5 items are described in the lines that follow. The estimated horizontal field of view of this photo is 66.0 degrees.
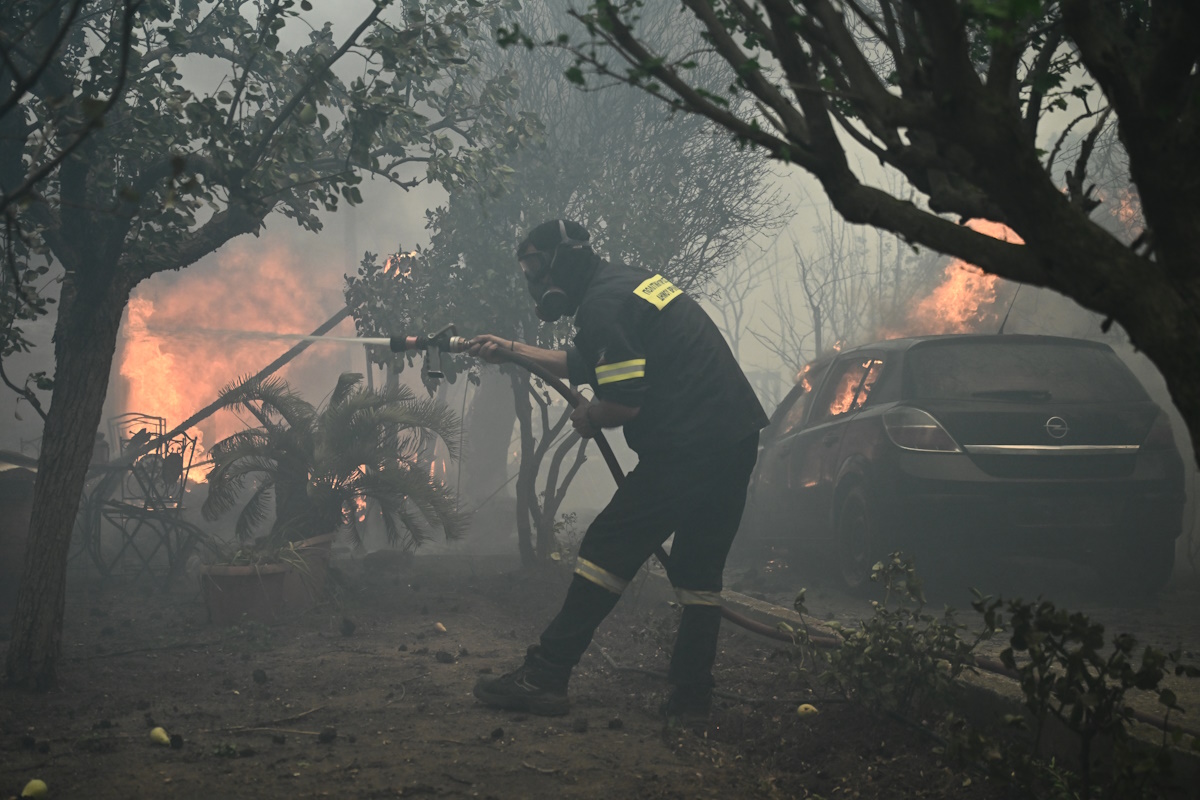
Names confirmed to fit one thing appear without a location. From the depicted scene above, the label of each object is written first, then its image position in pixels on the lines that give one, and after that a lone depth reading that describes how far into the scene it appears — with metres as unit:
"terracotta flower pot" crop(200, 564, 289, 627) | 6.59
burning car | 5.83
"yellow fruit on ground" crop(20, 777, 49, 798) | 2.91
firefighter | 4.16
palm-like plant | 7.74
